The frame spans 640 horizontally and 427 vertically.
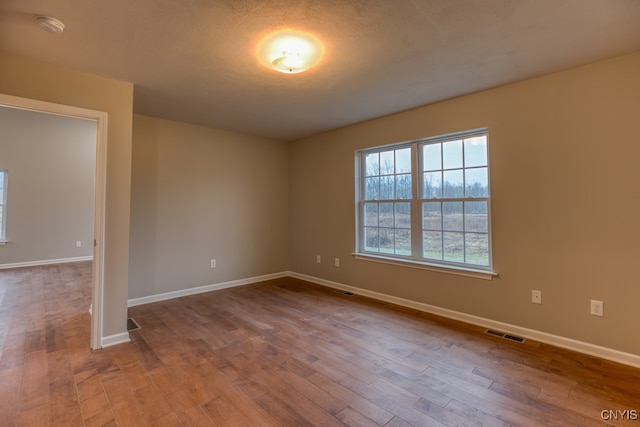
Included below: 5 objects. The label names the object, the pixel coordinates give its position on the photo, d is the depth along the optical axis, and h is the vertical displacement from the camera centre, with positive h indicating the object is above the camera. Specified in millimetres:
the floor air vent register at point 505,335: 2795 -1107
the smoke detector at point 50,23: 1905 +1300
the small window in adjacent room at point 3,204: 5973 +378
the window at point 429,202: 3268 +238
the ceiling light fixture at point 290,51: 2117 +1311
